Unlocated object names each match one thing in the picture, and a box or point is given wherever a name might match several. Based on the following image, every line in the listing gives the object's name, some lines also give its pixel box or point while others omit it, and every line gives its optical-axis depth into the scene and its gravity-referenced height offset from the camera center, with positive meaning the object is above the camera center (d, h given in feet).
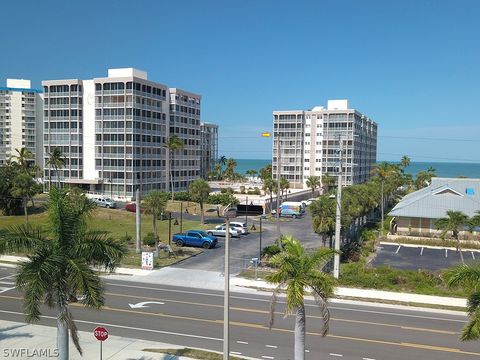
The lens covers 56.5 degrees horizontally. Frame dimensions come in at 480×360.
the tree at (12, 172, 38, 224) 179.32 -8.66
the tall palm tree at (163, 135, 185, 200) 283.59 +14.69
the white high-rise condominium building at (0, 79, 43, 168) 449.48 +44.12
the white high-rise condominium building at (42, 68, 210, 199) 278.87 +23.20
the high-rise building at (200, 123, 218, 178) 526.16 +25.21
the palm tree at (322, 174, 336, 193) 318.04 -9.50
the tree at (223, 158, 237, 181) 504.02 -4.05
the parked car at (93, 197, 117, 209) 232.73 -19.67
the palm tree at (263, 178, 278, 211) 261.13 -9.55
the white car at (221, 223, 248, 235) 172.15 -23.46
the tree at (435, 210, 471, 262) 123.95 -14.12
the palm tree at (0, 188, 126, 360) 41.32 -9.08
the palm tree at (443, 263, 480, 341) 45.98 -13.03
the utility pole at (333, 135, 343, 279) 99.44 -12.33
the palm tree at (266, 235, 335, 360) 45.11 -11.40
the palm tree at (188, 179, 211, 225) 185.26 -9.54
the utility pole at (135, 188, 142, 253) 131.33 -16.77
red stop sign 48.34 -18.23
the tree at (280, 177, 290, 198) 296.01 -10.62
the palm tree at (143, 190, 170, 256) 136.26 -11.47
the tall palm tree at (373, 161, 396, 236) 212.35 -0.26
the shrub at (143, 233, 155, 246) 143.54 -23.71
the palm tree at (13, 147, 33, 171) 243.60 +4.21
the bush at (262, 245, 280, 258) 128.88 -23.86
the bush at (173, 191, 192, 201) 273.54 -18.23
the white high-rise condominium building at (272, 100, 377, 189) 389.80 +25.65
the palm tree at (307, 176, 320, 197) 331.77 -10.73
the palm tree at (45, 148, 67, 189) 236.84 +3.23
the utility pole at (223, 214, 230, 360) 45.96 -15.46
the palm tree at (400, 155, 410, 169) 383.90 +7.58
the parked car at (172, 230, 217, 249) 146.72 -23.91
